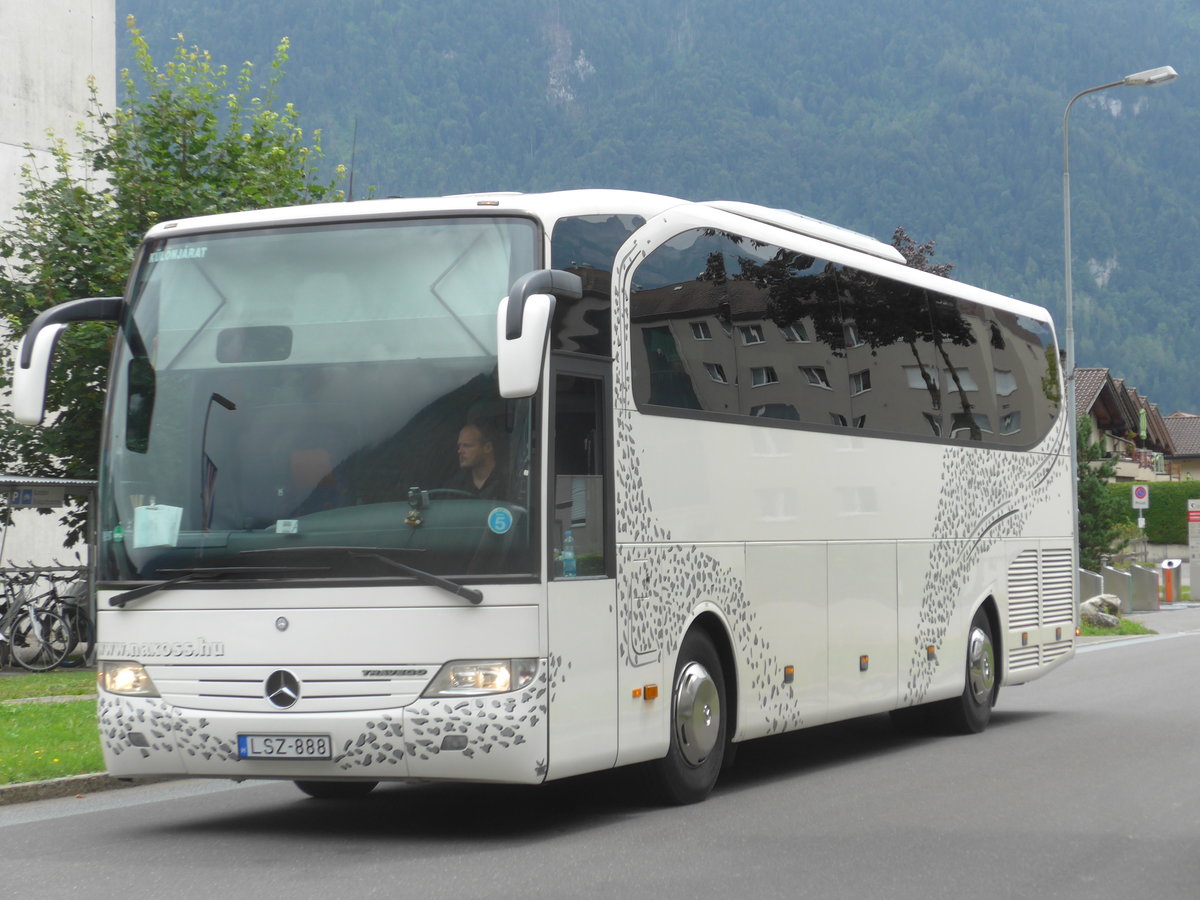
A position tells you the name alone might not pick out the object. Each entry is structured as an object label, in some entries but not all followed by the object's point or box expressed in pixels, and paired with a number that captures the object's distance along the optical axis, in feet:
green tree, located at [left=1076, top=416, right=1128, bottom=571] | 147.54
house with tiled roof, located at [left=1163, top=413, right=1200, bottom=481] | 405.59
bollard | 168.04
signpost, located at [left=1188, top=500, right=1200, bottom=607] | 168.55
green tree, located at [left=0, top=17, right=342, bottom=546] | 75.36
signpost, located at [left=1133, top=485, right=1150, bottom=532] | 143.74
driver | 28.76
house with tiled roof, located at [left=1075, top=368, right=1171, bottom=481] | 270.26
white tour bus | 28.48
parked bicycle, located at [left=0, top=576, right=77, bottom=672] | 74.28
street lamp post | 104.32
